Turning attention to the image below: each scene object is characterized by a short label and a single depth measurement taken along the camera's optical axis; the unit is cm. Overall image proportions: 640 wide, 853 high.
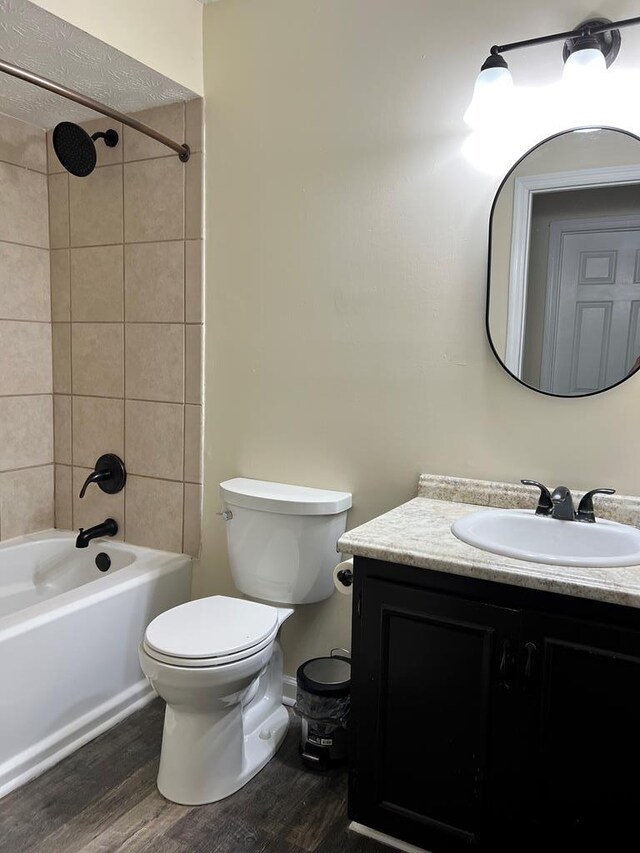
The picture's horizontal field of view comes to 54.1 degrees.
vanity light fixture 153
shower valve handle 252
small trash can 185
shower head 212
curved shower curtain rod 169
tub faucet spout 246
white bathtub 178
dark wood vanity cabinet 125
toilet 166
